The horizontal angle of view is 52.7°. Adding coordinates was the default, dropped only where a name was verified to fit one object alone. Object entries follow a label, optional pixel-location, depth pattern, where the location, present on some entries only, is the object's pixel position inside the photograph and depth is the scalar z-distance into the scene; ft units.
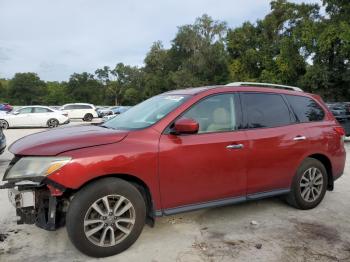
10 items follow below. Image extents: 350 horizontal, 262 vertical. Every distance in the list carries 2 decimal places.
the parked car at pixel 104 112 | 123.71
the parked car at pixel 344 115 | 40.73
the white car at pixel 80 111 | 99.61
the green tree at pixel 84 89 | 295.69
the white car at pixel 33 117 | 67.72
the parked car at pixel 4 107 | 132.87
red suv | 11.07
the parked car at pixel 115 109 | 124.09
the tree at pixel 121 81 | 296.73
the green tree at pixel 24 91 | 300.40
